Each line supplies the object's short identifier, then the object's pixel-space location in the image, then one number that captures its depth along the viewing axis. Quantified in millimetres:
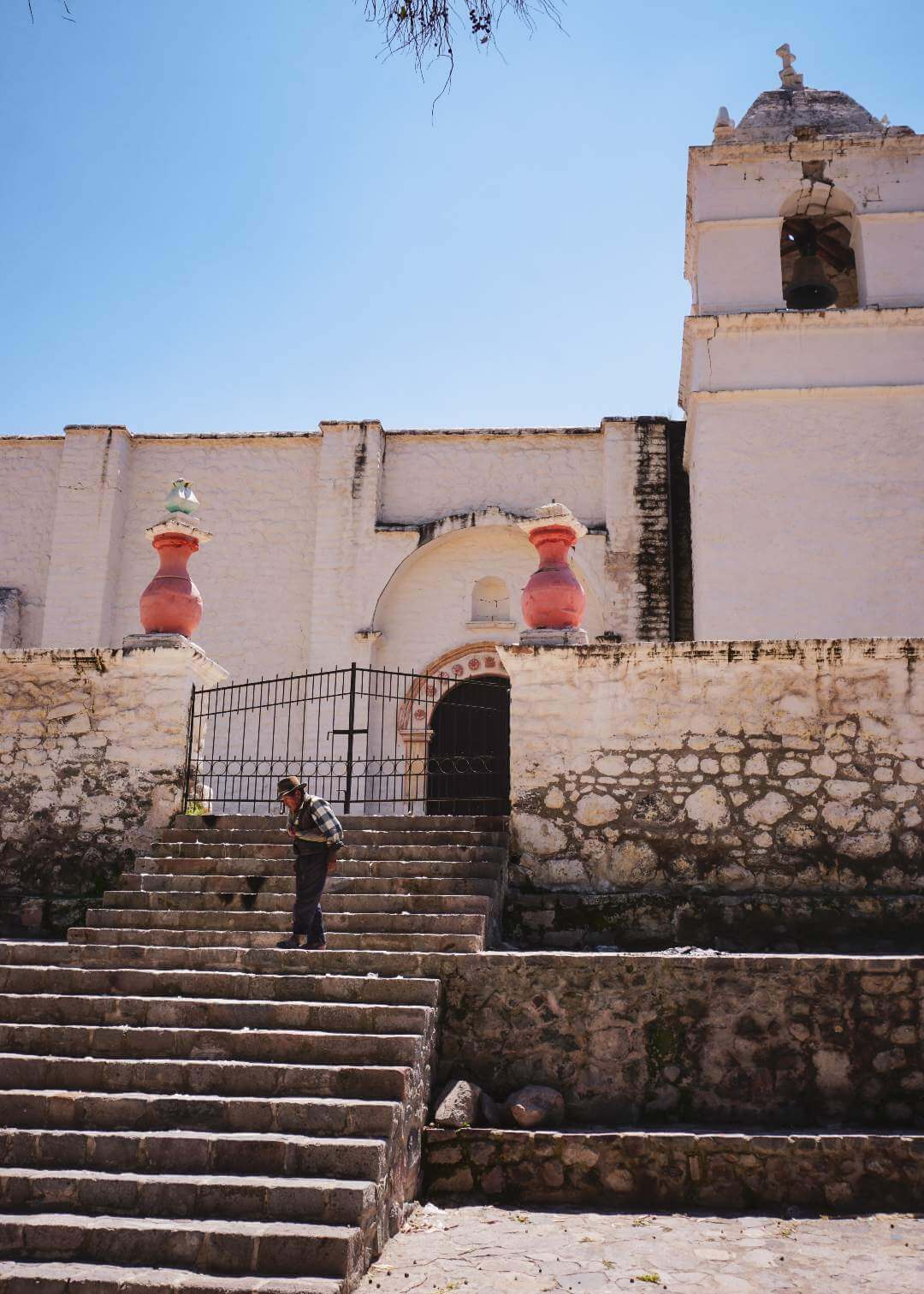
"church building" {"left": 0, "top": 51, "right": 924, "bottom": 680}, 11805
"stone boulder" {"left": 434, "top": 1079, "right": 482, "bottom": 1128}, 5059
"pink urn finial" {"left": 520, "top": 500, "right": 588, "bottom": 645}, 7500
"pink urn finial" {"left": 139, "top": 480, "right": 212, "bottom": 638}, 7941
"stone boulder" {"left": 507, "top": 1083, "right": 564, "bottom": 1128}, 5164
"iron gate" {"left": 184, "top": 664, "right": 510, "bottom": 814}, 12195
